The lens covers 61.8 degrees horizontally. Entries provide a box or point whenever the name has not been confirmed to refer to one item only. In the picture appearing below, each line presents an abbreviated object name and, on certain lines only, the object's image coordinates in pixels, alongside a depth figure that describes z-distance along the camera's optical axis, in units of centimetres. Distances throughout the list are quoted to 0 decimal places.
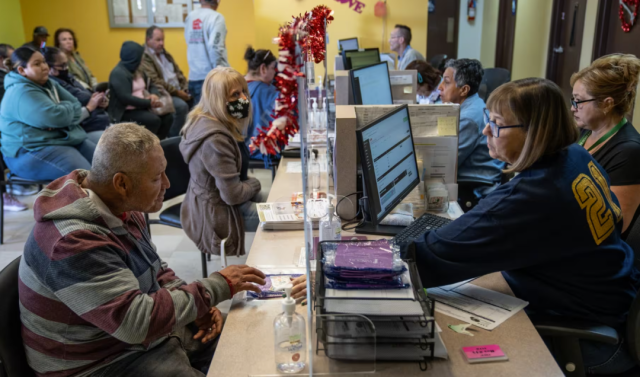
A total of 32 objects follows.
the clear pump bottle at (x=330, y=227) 182
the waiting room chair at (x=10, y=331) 131
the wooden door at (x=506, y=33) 748
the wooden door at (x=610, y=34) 426
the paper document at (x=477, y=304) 140
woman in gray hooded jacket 248
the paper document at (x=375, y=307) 117
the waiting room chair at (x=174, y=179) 285
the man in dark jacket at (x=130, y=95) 513
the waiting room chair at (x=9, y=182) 353
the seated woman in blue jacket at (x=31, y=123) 356
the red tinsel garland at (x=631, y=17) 404
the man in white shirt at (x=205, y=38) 597
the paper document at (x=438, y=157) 228
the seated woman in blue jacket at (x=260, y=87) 407
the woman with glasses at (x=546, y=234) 142
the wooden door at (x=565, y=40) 557
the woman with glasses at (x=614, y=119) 207
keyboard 188
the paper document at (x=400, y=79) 366
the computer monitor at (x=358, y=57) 488
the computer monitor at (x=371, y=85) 300
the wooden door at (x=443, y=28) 852
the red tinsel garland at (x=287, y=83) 353
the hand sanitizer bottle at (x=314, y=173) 258
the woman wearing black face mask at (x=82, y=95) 446
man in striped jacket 129
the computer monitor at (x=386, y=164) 178
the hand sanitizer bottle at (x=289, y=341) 120
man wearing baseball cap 612
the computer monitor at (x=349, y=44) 657
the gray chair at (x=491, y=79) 546
